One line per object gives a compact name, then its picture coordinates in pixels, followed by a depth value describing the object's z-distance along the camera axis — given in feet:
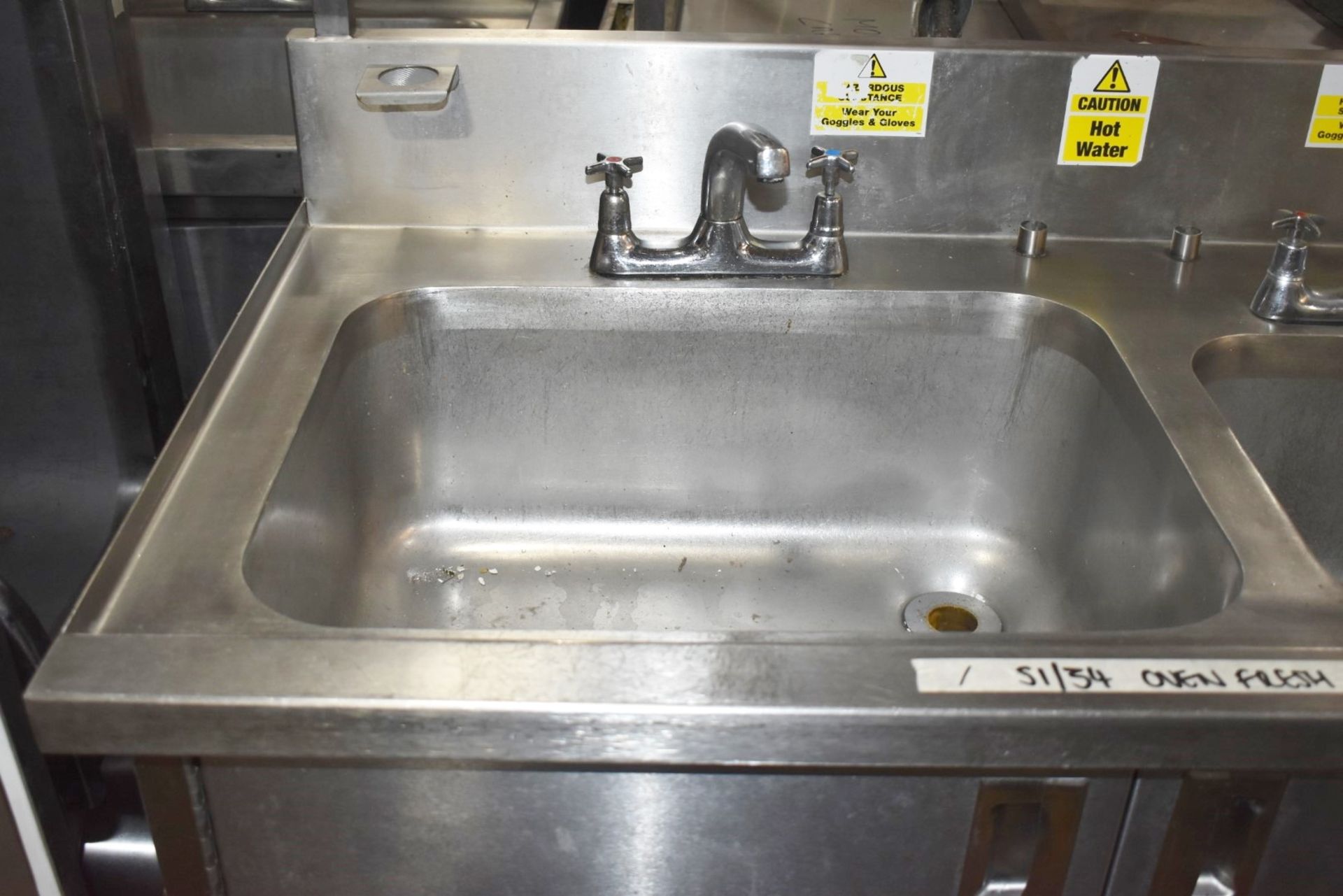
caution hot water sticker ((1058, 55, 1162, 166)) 3.69
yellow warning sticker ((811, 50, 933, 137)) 3.67
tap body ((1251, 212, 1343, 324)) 3.51
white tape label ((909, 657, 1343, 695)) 2.18
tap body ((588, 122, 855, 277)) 3.62
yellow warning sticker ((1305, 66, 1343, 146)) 3.71
